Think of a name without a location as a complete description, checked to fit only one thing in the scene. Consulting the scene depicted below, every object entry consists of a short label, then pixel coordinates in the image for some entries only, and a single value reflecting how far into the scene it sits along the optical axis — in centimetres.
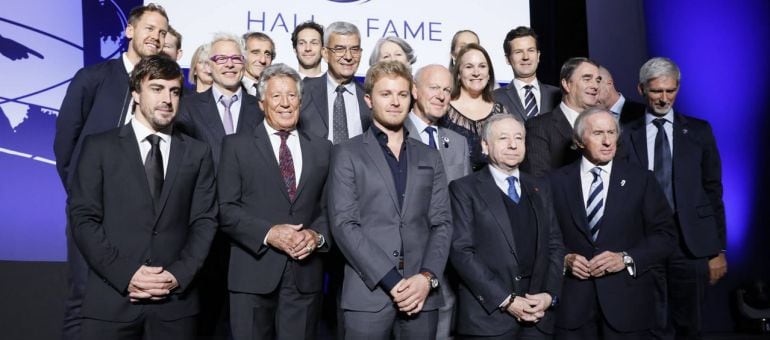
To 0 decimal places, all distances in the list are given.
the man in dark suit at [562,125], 379
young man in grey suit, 288
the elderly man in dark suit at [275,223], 309
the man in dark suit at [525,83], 426
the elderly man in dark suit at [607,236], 329
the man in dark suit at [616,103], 427
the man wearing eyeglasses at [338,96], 381
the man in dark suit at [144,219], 272
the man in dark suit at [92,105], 347
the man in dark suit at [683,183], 394
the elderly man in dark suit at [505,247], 308
